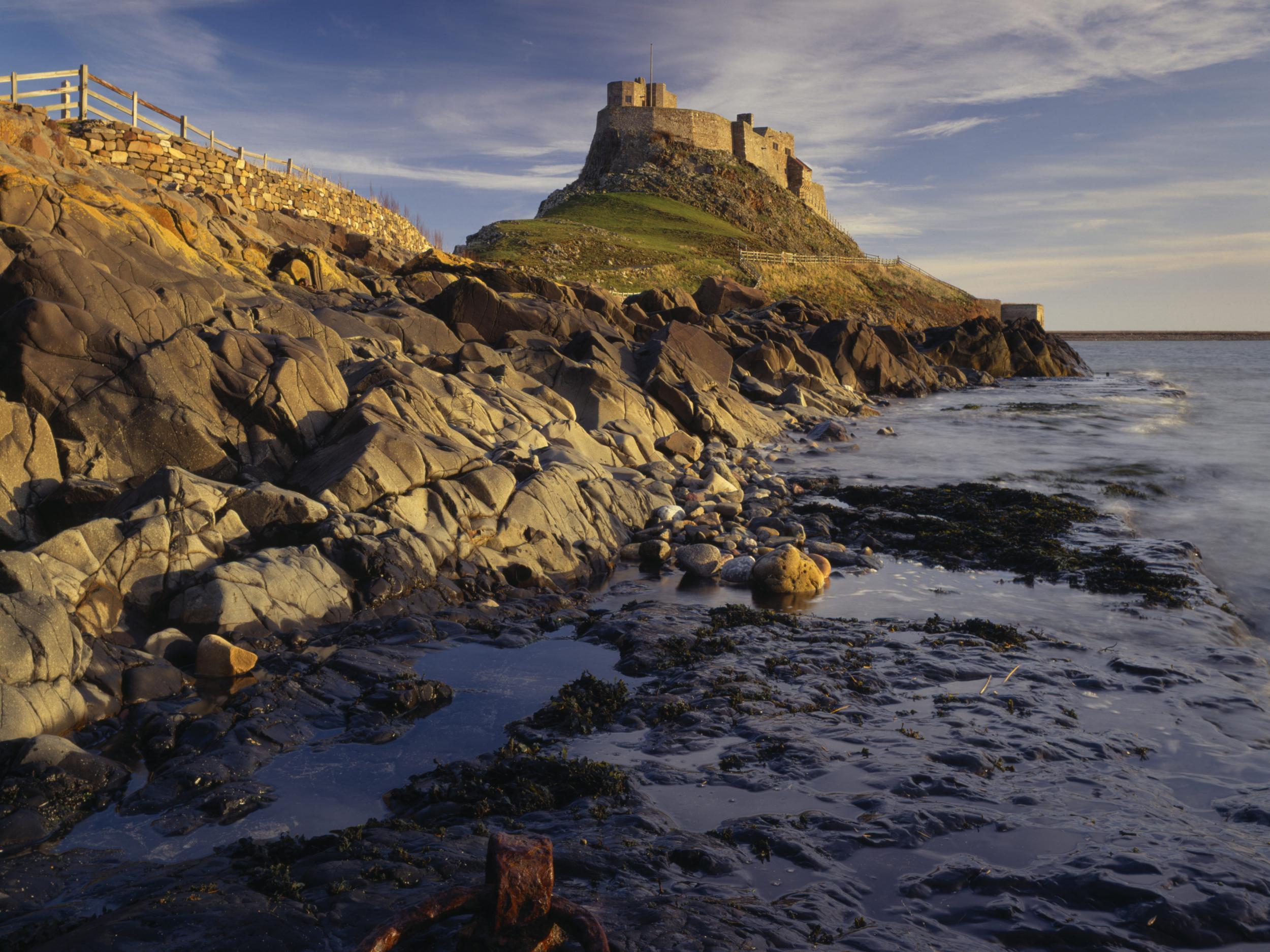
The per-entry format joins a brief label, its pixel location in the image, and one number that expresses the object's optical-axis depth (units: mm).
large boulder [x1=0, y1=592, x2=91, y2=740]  6270
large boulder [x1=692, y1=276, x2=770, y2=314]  49875
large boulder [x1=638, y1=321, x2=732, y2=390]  22875
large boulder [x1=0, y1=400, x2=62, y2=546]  9148
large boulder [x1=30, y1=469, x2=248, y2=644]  7980
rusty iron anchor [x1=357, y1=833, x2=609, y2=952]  2889
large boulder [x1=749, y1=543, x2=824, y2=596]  11258
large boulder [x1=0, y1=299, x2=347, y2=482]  10352
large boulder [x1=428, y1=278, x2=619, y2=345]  22906
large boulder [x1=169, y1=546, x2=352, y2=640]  8391
